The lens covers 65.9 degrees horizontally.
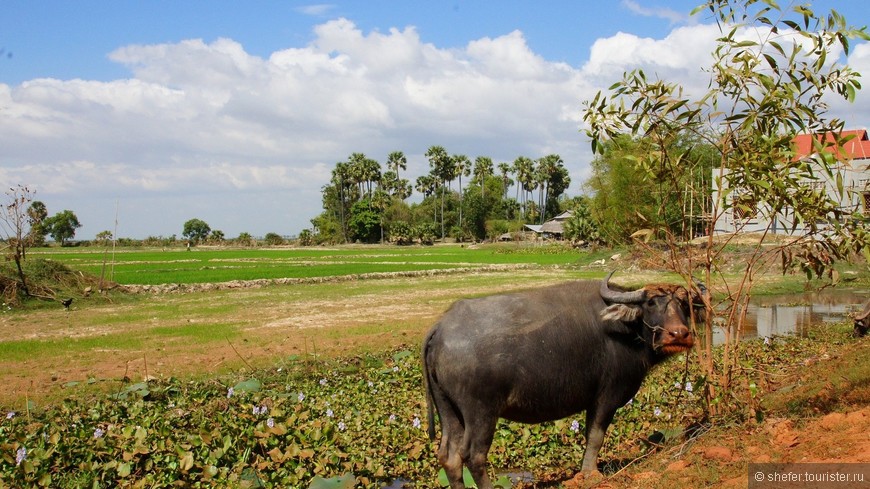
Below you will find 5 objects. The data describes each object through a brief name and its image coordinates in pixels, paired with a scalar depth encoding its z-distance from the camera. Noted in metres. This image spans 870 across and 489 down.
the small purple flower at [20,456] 4.92
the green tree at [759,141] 4.91
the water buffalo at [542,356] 4.55
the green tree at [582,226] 48.94
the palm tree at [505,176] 87.91
